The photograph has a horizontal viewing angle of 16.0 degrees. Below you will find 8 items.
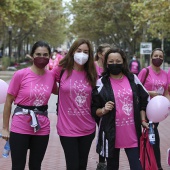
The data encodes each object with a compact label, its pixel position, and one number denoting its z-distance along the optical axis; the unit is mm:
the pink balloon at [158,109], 6840
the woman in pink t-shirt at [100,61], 8683
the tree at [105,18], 48652
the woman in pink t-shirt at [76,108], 6340
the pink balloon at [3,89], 8396
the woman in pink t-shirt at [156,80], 8347
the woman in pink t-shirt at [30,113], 6054
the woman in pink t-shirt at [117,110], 6158
